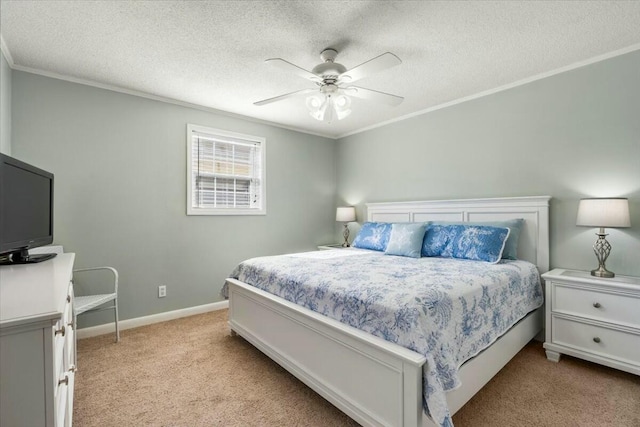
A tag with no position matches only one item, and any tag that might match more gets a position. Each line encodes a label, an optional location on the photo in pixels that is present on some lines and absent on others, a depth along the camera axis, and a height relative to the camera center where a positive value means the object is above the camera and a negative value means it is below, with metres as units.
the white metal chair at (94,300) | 2.39 -0.76
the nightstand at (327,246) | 4.31 -0.51
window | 3.53 +0.50
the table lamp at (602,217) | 2.15 -0.03
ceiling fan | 1.99 +0.97
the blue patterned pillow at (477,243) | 2.56 -0.27
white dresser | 0.79 -0.41
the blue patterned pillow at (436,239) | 2.90 -0.26
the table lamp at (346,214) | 4.40 -0.02
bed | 1.40 -0.85
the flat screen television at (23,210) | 1.46 +0.01
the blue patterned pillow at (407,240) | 2.94 -0.28
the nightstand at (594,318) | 2.04 -0.76
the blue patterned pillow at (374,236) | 3.43 -0.28
